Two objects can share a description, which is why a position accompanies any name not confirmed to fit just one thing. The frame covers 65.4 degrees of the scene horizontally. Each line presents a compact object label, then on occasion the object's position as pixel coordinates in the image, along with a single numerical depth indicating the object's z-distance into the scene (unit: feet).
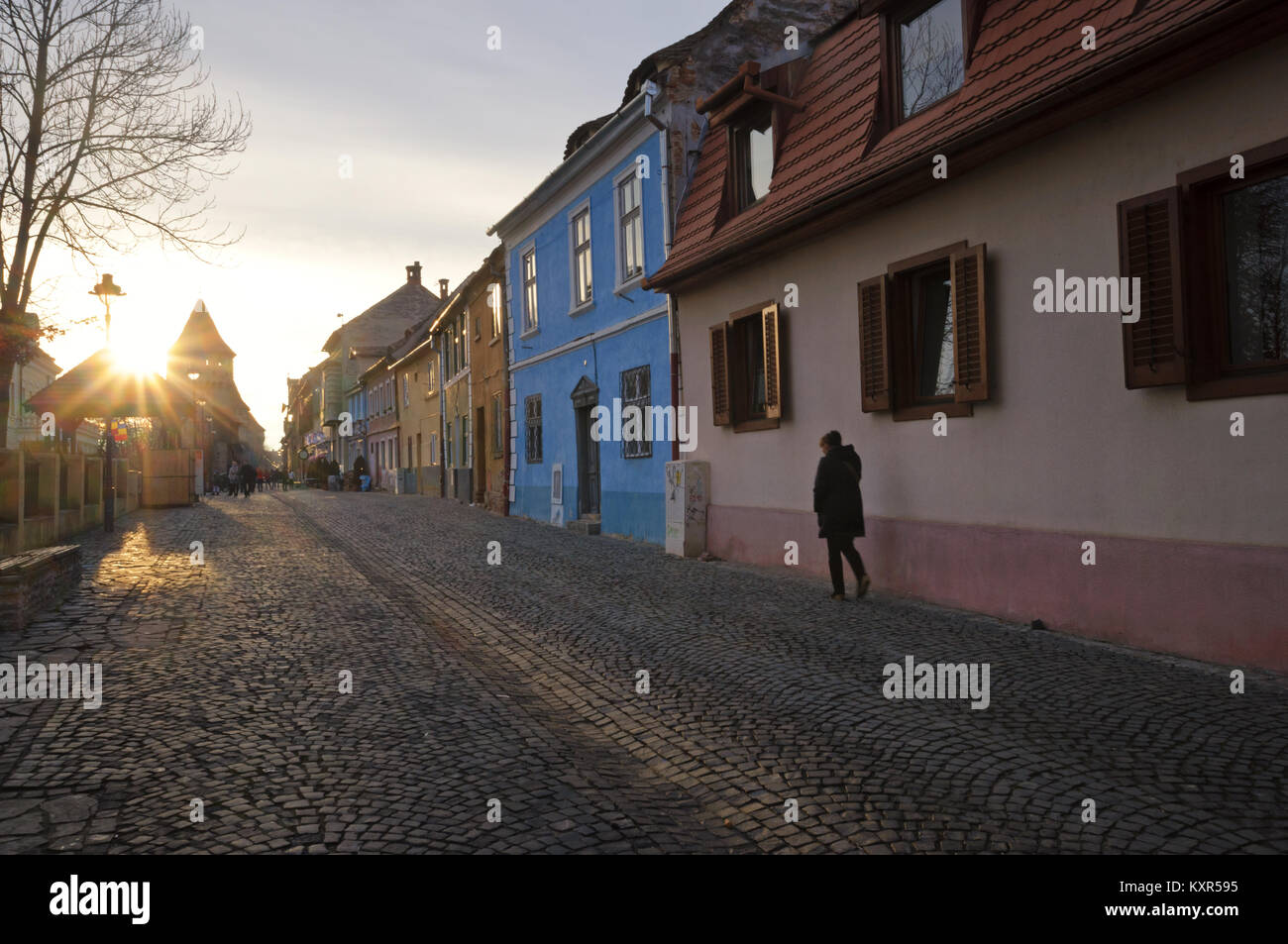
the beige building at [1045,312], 20.94
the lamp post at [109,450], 62.13
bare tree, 55.62
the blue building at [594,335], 53.26
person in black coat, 31.48
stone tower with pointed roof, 293.02
